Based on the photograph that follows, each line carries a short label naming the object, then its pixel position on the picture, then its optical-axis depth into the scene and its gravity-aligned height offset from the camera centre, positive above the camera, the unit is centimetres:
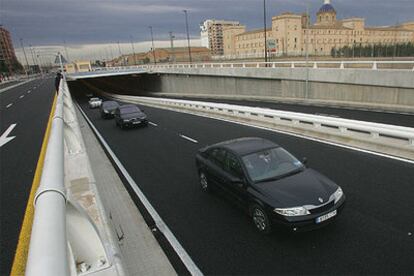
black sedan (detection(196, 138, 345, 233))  569 -294
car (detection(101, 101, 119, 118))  2586 -427
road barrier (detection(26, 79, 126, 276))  189 -144
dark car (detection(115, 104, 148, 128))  1938 -384
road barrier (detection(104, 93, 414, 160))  1020 -389
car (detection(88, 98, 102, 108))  3711 -519
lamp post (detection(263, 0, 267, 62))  3539 +401
